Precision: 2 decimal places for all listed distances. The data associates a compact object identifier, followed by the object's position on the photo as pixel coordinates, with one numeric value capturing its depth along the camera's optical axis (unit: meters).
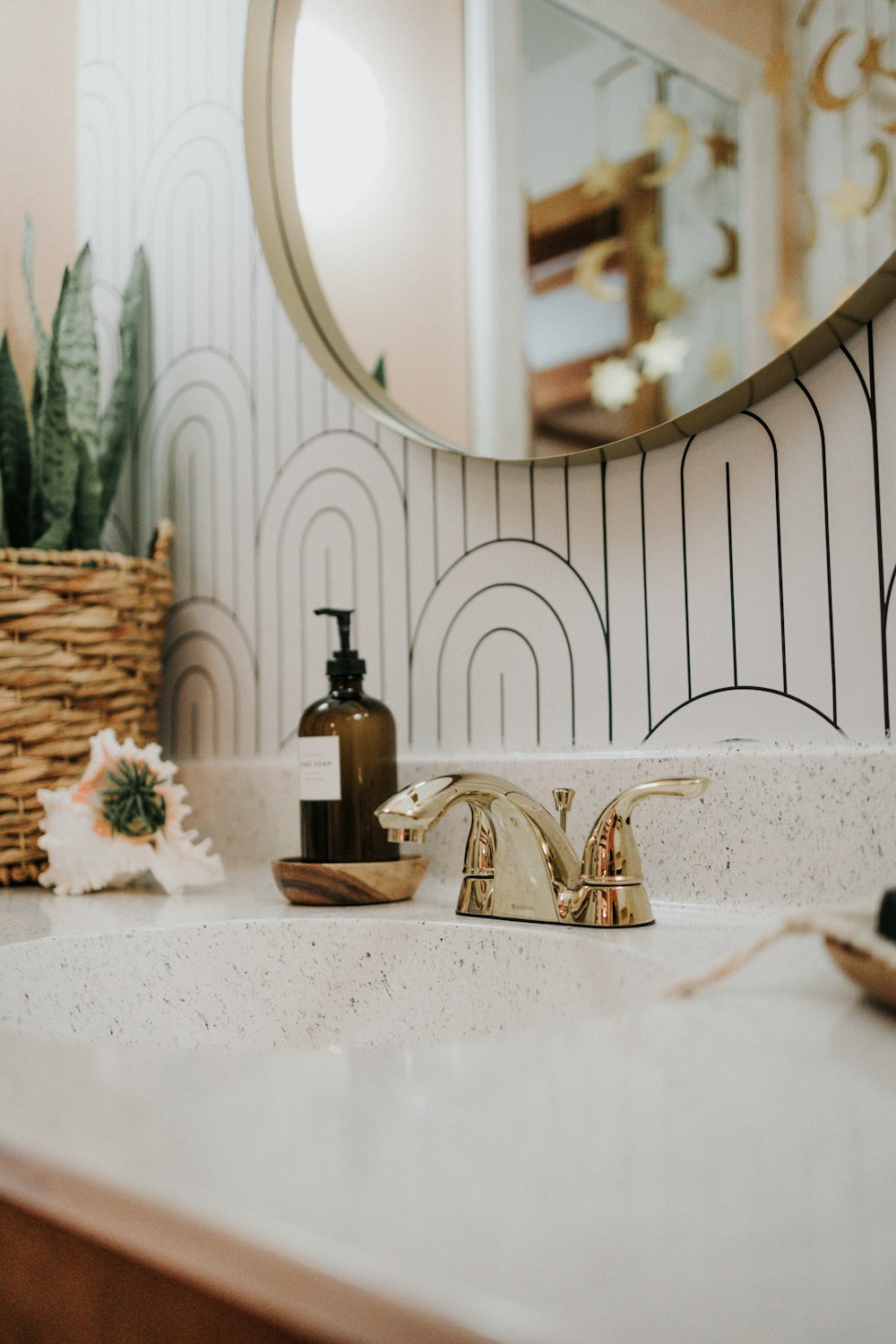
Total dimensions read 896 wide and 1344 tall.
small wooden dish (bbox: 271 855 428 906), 0.76
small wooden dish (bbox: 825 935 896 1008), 0.37
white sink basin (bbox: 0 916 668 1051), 0.63
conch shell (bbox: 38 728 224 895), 0.86
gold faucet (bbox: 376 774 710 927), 0.64
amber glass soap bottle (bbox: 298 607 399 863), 0.79
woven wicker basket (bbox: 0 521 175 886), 0.89
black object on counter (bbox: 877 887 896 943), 0.39
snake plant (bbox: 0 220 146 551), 0.96
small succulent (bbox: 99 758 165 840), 0.86
